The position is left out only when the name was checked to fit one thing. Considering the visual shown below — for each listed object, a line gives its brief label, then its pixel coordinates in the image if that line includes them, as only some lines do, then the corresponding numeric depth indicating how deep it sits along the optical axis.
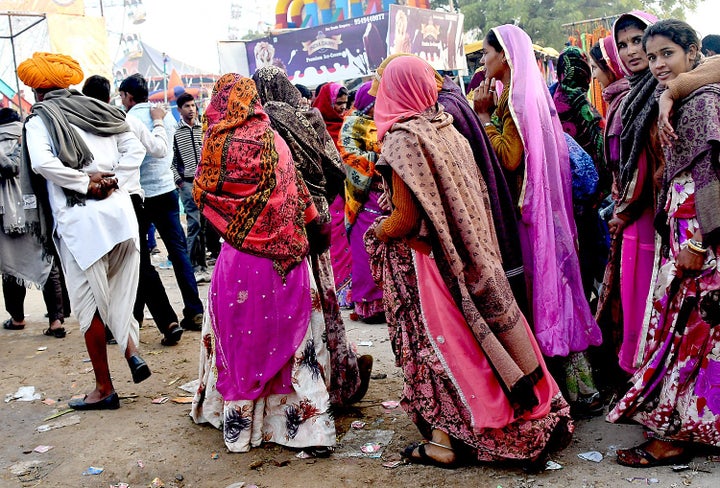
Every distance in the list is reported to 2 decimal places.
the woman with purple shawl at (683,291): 3.02
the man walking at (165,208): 6.18
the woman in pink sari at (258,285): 3.63
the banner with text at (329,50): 13.09
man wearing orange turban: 4.27
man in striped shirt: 8.16
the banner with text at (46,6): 17.94
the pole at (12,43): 9.15
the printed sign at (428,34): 12.47
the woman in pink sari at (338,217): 6.96
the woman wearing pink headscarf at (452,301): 3.17
